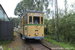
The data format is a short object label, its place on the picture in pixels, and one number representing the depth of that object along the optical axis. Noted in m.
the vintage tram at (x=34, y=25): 8.49
